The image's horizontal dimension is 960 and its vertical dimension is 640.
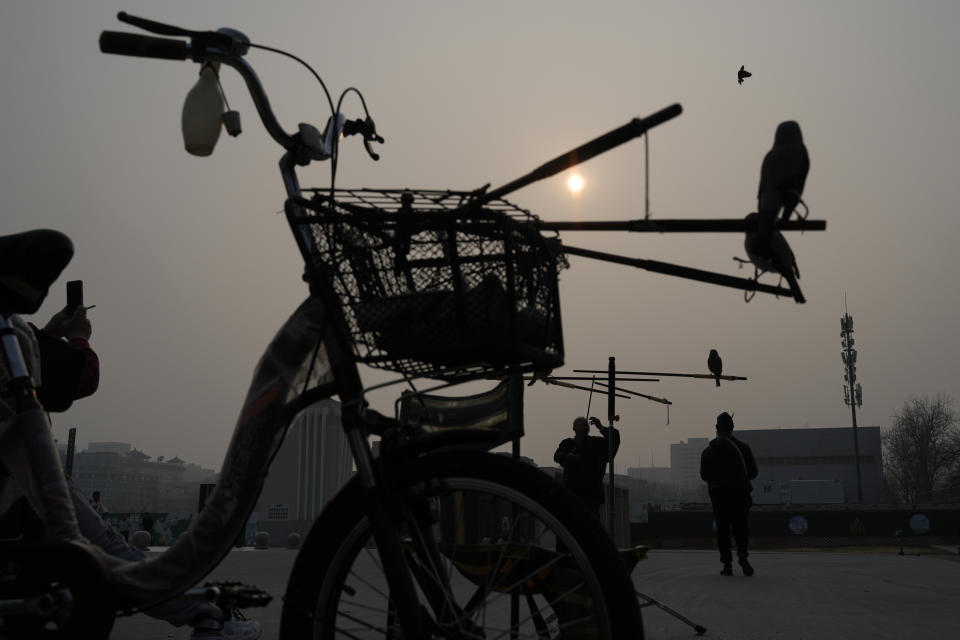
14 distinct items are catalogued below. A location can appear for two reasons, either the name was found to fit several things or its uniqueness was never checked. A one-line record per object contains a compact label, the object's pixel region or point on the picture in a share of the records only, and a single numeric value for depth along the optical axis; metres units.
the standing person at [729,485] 8.57
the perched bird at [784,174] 1.74
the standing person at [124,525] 21.70
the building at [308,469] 72.25
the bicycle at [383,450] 1.92
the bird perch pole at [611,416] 7.60
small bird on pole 7.73
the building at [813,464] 55.93
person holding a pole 7.71
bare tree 62.75
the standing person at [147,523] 24.42
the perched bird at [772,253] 1.77
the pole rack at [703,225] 1.76
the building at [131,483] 163.12
